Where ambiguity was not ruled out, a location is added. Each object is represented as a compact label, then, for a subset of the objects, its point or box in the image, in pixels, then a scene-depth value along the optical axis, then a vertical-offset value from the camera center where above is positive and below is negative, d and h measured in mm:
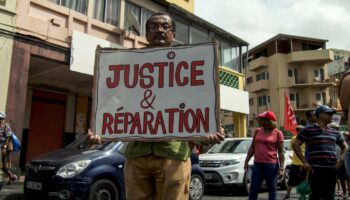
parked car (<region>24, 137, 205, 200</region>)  6773 -371
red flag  14750 +1318
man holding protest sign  2777 -103
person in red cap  6395 +45
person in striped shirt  5112 +60
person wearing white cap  8266 +112
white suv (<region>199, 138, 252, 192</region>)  10445 -337
